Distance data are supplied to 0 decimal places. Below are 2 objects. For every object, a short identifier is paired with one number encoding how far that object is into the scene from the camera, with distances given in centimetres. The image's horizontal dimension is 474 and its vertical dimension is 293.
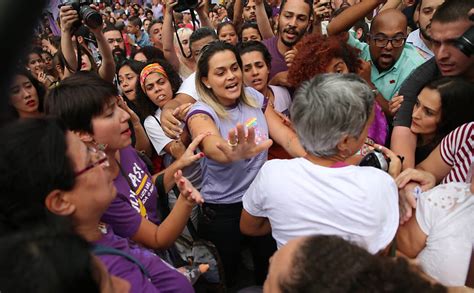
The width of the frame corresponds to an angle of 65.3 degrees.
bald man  262
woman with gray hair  118
